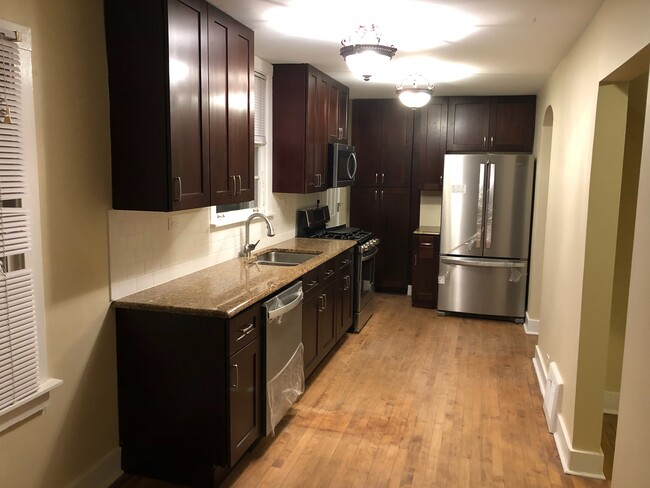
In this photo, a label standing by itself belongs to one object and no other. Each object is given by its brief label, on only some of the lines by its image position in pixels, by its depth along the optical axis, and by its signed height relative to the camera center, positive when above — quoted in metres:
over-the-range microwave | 5.19 +0.20
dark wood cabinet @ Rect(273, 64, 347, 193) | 4.54 +0.50
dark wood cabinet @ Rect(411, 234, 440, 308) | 6.13 -0.95
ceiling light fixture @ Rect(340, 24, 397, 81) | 2.98 +0.74
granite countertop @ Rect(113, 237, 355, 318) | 2.61 -0.58
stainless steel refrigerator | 5.60 -0.48
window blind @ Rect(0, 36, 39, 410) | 2.00 -0.26
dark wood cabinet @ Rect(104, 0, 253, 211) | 2.49 +0.39
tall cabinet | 6.57 +0.06
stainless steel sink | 4.25 -0.58
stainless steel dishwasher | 3.02 -1.01
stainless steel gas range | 5.23 -0.62
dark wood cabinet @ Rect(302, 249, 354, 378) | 3.81 -0.96
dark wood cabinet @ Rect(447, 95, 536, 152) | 6.01 +0.72
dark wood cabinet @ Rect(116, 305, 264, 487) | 2.59 -1.03
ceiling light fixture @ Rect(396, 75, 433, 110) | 4.50 +0.78
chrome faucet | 3.93 -0.45
